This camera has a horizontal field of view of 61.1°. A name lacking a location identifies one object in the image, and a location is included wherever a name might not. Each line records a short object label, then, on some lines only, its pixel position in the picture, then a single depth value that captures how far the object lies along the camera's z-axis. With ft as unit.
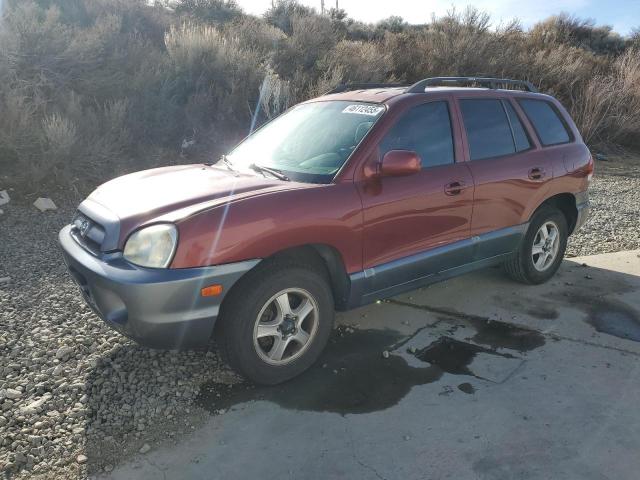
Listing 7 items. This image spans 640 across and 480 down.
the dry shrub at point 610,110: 46.51
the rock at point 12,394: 10.70
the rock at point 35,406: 10.27
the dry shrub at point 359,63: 40.19
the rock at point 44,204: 22.58
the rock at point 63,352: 12.10
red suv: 9.89
